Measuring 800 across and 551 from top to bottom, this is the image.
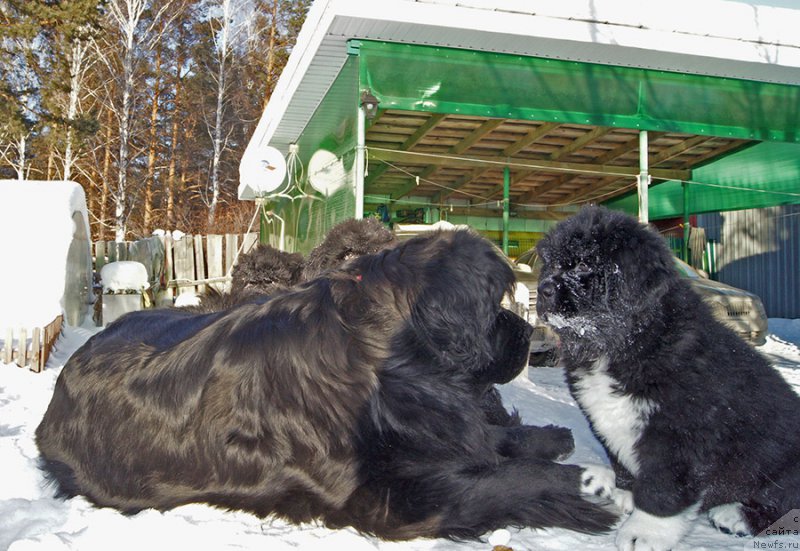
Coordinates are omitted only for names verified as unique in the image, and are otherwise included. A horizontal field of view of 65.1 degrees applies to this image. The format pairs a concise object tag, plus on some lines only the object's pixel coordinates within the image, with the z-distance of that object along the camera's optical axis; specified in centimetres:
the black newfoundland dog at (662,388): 207
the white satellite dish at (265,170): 1143
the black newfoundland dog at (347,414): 198
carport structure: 828
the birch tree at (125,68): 2159
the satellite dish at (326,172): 939
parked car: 787
